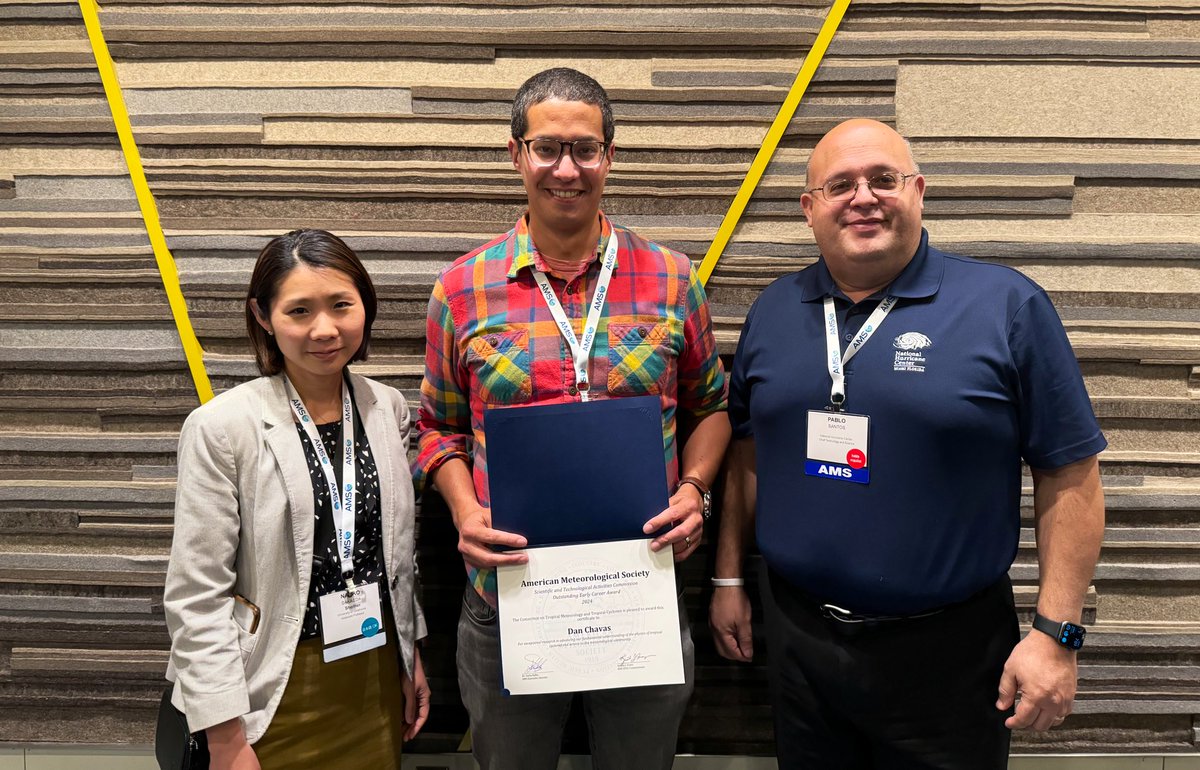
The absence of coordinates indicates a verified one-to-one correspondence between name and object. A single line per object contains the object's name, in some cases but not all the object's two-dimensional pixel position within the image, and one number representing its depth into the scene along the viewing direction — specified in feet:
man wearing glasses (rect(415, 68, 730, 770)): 4.71
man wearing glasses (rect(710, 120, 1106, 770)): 4.41
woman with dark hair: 4.49
